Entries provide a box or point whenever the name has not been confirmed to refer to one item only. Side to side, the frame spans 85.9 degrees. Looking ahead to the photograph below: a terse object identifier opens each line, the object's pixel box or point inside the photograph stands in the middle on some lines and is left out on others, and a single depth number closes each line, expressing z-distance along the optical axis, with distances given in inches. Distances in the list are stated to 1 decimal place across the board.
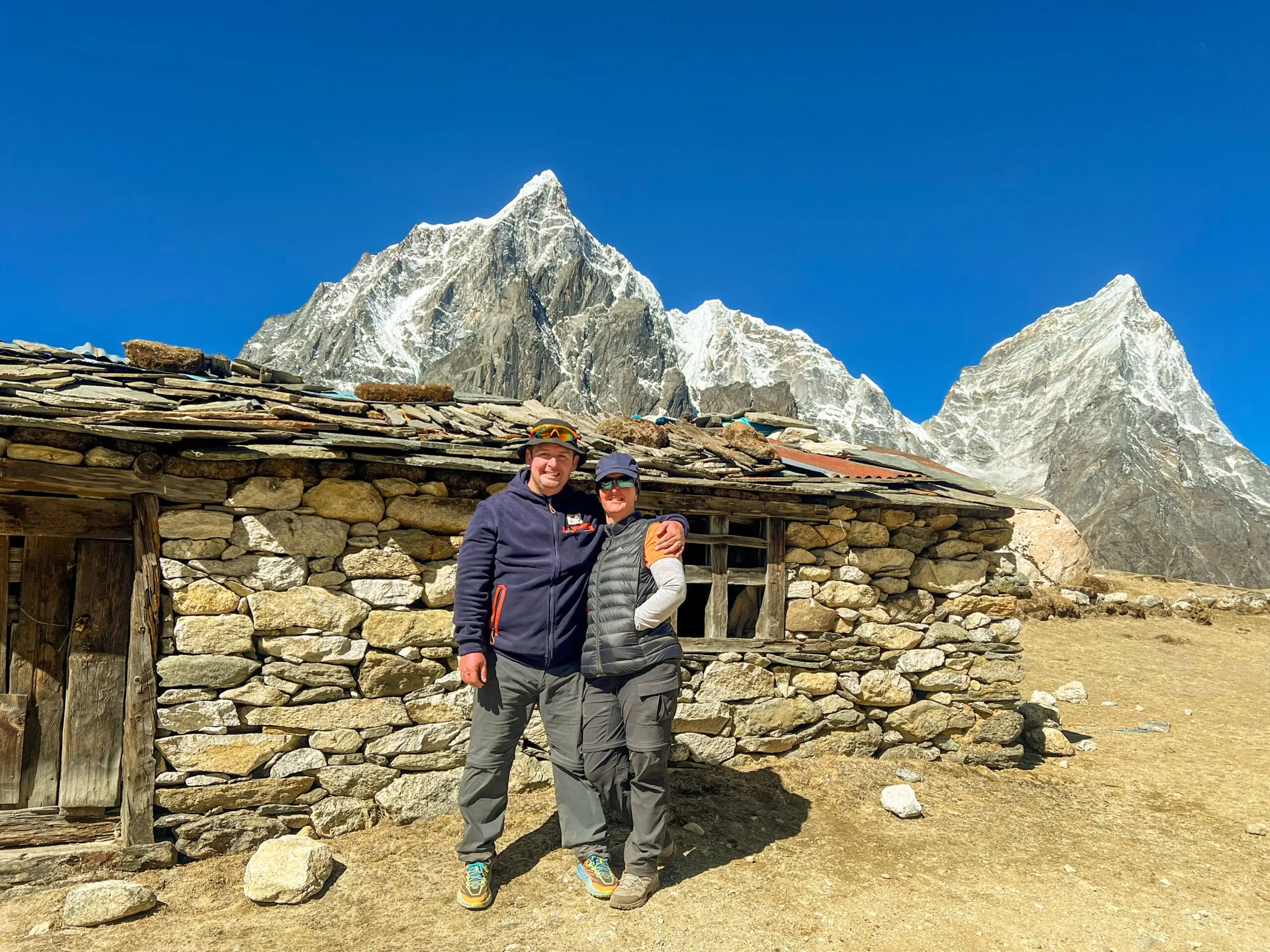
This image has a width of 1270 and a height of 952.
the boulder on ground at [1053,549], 733.9
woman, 135.3
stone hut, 158.1
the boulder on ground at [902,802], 192.4
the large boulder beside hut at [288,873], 141.0
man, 137.3
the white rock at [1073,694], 359.6
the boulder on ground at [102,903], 132.8
